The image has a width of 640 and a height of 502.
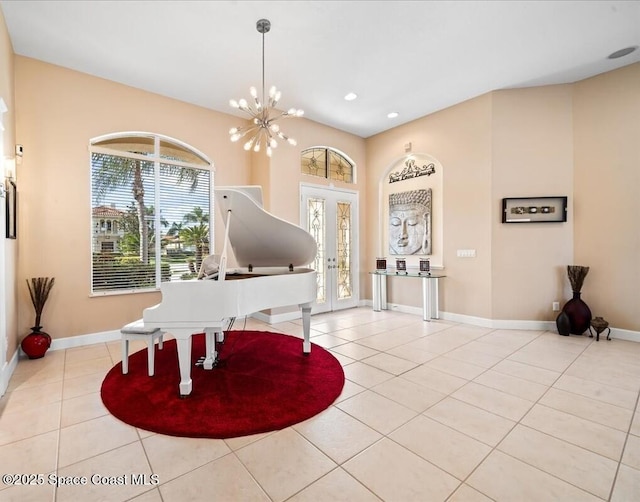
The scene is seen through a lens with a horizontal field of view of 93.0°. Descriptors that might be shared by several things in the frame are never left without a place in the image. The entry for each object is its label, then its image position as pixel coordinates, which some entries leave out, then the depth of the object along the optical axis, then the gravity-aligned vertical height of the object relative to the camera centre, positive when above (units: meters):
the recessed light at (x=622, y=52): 3.59 +2.36
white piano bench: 2.84 -0.80
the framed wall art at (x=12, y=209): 3.01 +0.45
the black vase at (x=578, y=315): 4.14 -0.92
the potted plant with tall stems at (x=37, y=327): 3.39 -0.85
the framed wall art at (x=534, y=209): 4.46 +0.58
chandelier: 3.09 +1.55
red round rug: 2.14 -1.20
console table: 5.13 -0.67
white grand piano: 2.35 -0.29
